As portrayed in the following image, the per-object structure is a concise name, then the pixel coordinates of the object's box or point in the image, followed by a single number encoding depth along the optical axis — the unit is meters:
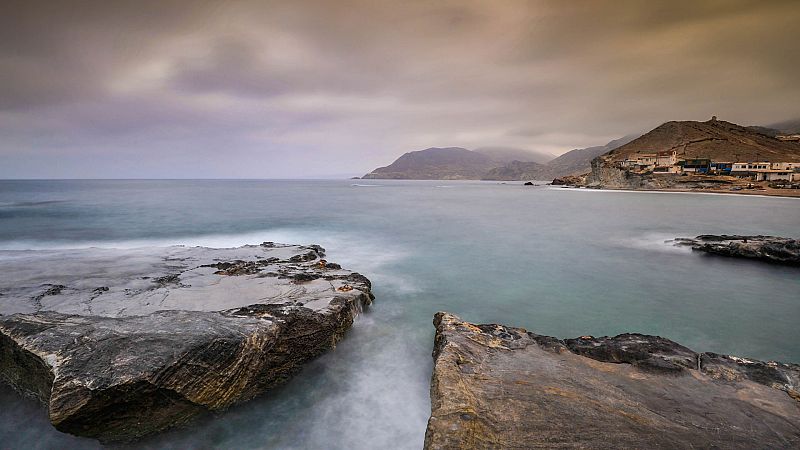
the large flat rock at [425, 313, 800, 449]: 3.19
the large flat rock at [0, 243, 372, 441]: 3.88
